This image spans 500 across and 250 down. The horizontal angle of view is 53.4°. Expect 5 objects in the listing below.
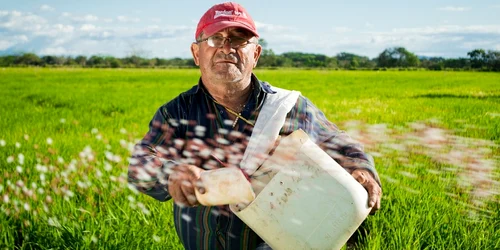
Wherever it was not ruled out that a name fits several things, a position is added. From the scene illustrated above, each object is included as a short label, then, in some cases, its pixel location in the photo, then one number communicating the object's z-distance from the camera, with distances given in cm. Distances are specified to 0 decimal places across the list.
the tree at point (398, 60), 5533
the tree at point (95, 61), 5822
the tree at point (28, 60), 5459
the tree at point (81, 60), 5809
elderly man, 189
